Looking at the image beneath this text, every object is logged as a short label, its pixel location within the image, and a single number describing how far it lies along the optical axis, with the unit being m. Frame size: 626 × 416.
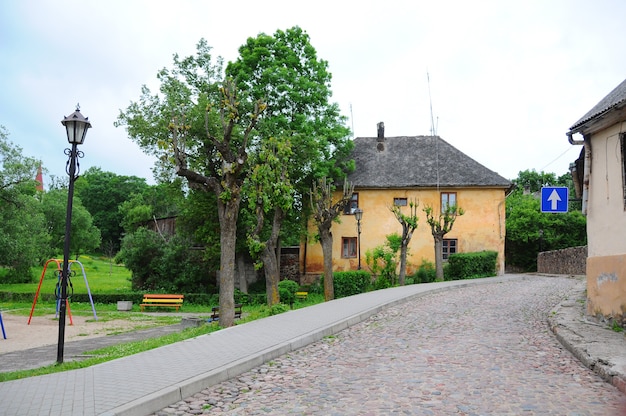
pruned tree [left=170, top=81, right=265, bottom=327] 13.71
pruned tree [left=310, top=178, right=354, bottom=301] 24.03
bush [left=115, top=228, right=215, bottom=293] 33.12
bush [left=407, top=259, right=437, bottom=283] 31.38
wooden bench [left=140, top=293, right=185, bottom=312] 28.45
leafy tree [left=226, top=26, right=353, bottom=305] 29.33
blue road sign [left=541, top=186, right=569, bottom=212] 12.94
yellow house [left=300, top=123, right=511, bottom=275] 34.94
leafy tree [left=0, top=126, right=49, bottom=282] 31.39
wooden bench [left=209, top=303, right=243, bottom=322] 15.79
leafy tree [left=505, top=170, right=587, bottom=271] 48.00
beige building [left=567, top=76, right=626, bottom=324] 10.81
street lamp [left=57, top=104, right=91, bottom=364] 9.78
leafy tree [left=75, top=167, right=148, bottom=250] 75.31
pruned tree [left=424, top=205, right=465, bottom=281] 31.12
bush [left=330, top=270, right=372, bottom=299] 27.52
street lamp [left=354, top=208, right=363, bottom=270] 28.80
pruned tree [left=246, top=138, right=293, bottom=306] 19.13
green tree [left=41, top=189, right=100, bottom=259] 51.44
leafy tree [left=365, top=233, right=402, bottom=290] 28.70
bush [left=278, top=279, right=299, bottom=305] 25.34
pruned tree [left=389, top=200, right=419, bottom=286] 28.70
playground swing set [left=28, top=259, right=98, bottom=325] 21.79
